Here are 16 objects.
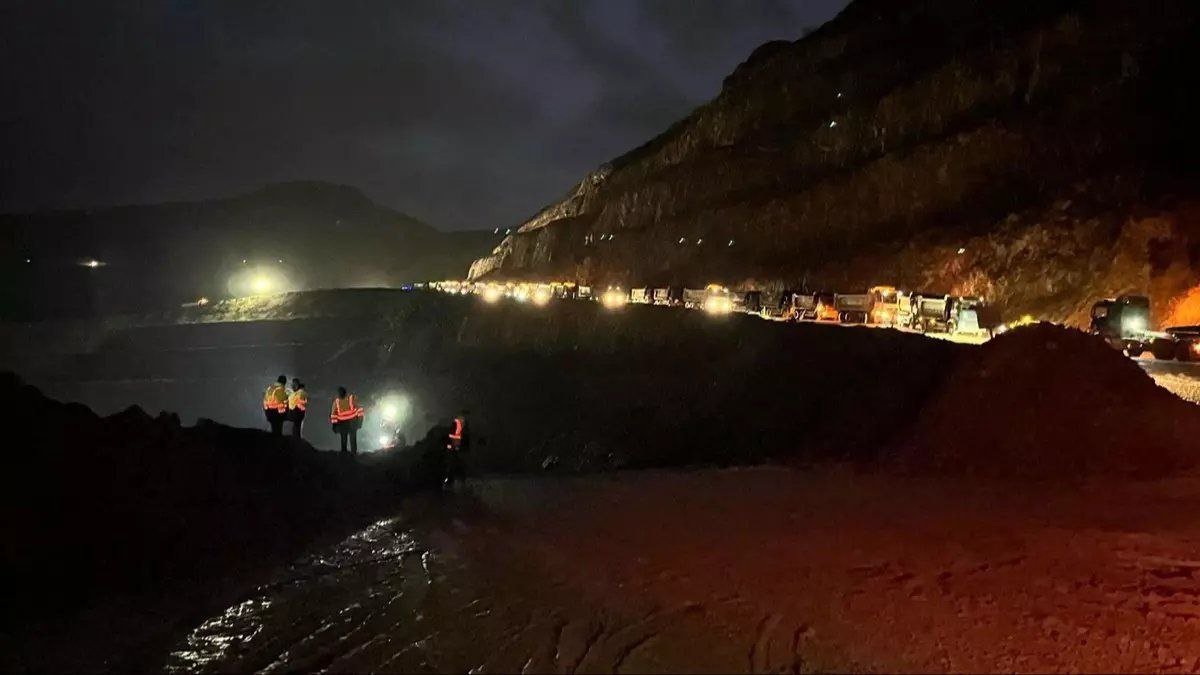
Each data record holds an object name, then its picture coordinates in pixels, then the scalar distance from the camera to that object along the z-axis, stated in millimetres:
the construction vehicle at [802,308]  38844
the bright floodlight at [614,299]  45003
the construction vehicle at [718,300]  46094
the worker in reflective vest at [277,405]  17703
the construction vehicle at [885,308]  35312
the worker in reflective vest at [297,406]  17953
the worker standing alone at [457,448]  15719
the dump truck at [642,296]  54781
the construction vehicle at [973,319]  31878
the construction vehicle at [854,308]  36803
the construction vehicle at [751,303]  44469
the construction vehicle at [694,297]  48819
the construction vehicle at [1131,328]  29609
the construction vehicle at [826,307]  37969
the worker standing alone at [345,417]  18078
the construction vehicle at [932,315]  32312
